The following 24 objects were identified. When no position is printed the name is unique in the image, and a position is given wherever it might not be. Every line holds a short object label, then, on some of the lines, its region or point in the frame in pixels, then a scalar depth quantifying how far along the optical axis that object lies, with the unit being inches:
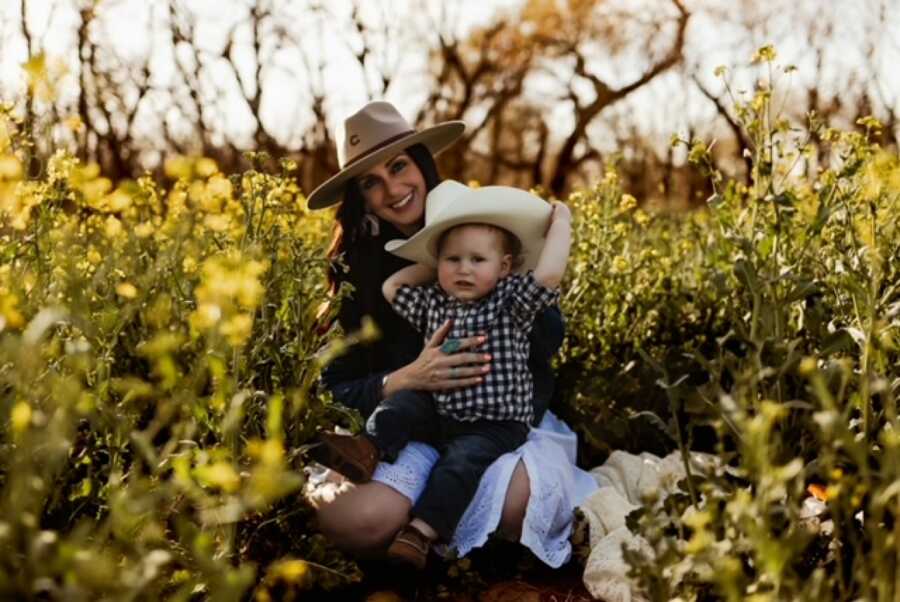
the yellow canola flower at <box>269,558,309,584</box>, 44.8
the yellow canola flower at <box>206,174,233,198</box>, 93.9
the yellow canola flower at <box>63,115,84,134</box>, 96.9
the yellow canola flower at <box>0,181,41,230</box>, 89.4
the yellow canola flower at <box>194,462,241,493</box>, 42.2
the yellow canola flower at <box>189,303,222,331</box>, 53.4
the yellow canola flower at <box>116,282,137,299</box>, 66.6
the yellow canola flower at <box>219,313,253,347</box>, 54.4
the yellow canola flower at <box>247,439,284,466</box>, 40.9
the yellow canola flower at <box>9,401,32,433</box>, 43.7
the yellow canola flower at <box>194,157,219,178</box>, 87.0
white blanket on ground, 96.7
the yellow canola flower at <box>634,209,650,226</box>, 169.1
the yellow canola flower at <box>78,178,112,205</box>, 79.0
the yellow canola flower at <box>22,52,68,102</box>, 76.9
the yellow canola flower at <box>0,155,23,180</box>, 62.9
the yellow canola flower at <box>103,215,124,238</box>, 103.7
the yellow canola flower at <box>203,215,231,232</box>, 85.1
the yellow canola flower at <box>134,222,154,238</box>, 100.3
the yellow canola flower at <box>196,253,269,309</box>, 54.1
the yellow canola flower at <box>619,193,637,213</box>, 147.7
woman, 105.3
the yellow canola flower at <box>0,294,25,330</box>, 47.2
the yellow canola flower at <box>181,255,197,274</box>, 101.2
